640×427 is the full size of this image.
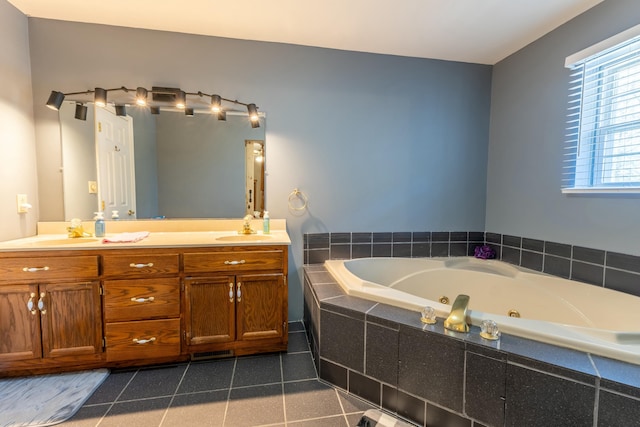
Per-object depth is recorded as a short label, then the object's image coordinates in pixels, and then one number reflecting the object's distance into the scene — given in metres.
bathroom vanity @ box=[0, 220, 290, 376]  1.57
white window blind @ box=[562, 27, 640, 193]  1.55
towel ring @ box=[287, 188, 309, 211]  2.32
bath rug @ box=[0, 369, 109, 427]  1.34
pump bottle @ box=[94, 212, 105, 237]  1.94
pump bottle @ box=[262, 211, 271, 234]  2.18
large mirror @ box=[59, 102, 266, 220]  2.04
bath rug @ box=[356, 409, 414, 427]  1.30
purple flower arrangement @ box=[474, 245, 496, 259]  2.46
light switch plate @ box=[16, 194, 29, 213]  1.83
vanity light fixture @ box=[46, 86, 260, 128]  1.95
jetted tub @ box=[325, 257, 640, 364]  1.11
